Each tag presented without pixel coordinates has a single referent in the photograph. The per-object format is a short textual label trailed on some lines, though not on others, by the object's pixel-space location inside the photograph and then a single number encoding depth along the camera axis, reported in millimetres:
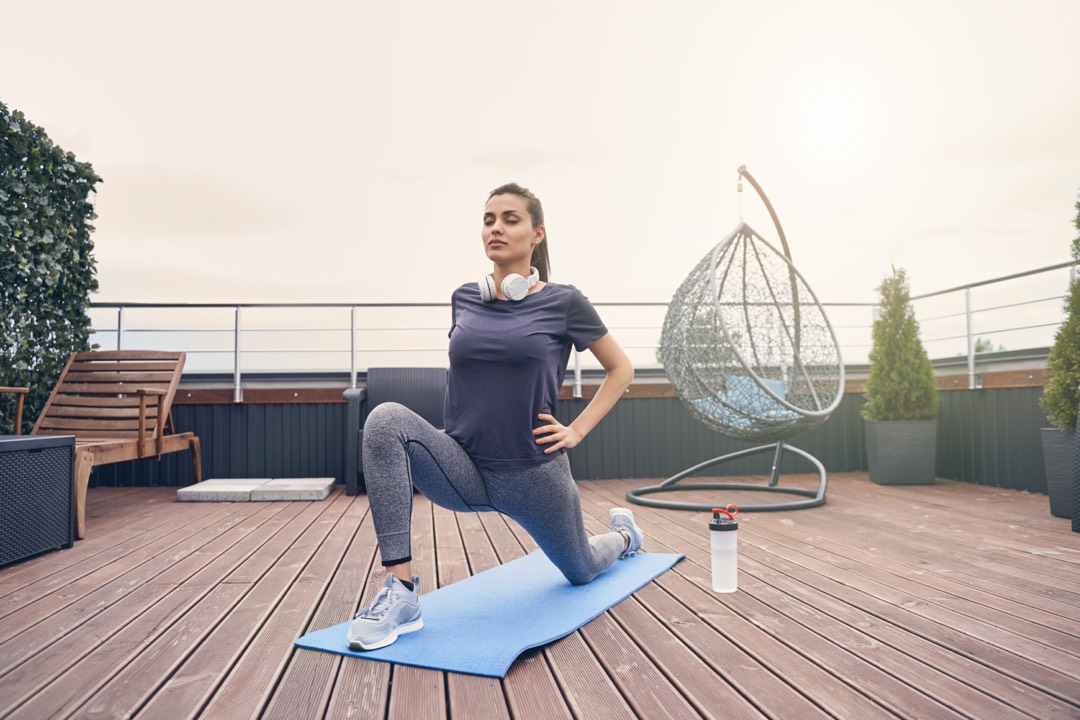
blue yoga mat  1669
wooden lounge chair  4398
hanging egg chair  4422
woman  1807
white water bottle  2281
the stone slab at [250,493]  4707
